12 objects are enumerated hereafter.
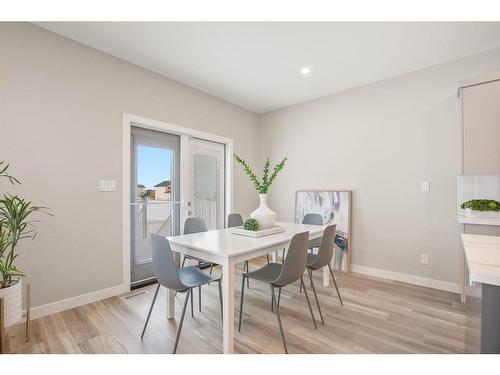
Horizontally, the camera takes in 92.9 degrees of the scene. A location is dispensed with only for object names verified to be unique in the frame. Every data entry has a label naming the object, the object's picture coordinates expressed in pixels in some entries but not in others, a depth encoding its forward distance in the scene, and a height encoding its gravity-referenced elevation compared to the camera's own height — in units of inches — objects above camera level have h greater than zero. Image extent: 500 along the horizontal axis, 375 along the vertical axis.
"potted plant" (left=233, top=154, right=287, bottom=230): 88.4 -9.0
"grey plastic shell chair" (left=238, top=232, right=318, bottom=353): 67.2 -23.1
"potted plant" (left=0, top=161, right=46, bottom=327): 64.9 -23.6
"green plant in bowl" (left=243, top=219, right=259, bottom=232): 87.0 -13.6
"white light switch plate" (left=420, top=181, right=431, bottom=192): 112.1 +1.2
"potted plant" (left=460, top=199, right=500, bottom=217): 88.1 -7.2
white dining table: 61.9 -17.6
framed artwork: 134.0 -15.0
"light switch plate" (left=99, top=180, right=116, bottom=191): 98.3 +1.0
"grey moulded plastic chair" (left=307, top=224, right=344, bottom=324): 83.3 -22.5
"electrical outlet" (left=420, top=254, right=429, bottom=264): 112.7 -33.4
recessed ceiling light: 113.4 +57.3
